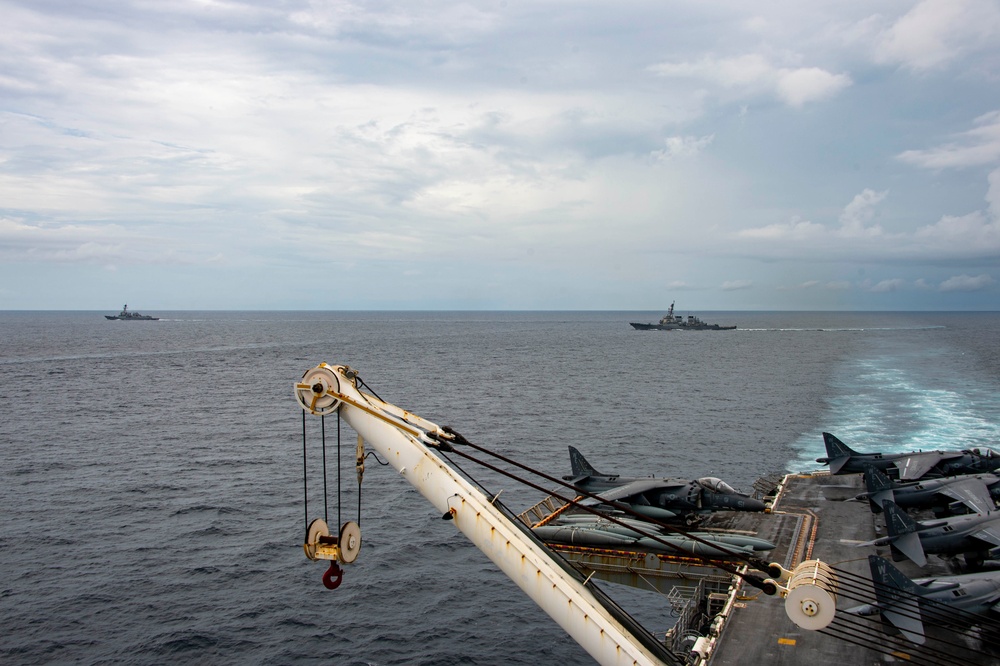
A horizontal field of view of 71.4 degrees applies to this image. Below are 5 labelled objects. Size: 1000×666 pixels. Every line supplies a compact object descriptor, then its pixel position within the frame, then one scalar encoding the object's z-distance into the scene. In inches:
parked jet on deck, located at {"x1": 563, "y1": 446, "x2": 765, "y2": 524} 1852.9
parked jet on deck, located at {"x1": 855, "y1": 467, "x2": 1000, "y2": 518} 1775.0
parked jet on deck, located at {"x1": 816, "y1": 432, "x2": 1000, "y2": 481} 2082.9
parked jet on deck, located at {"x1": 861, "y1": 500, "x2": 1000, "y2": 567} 1475.1
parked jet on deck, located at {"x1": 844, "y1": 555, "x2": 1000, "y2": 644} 1181.1
